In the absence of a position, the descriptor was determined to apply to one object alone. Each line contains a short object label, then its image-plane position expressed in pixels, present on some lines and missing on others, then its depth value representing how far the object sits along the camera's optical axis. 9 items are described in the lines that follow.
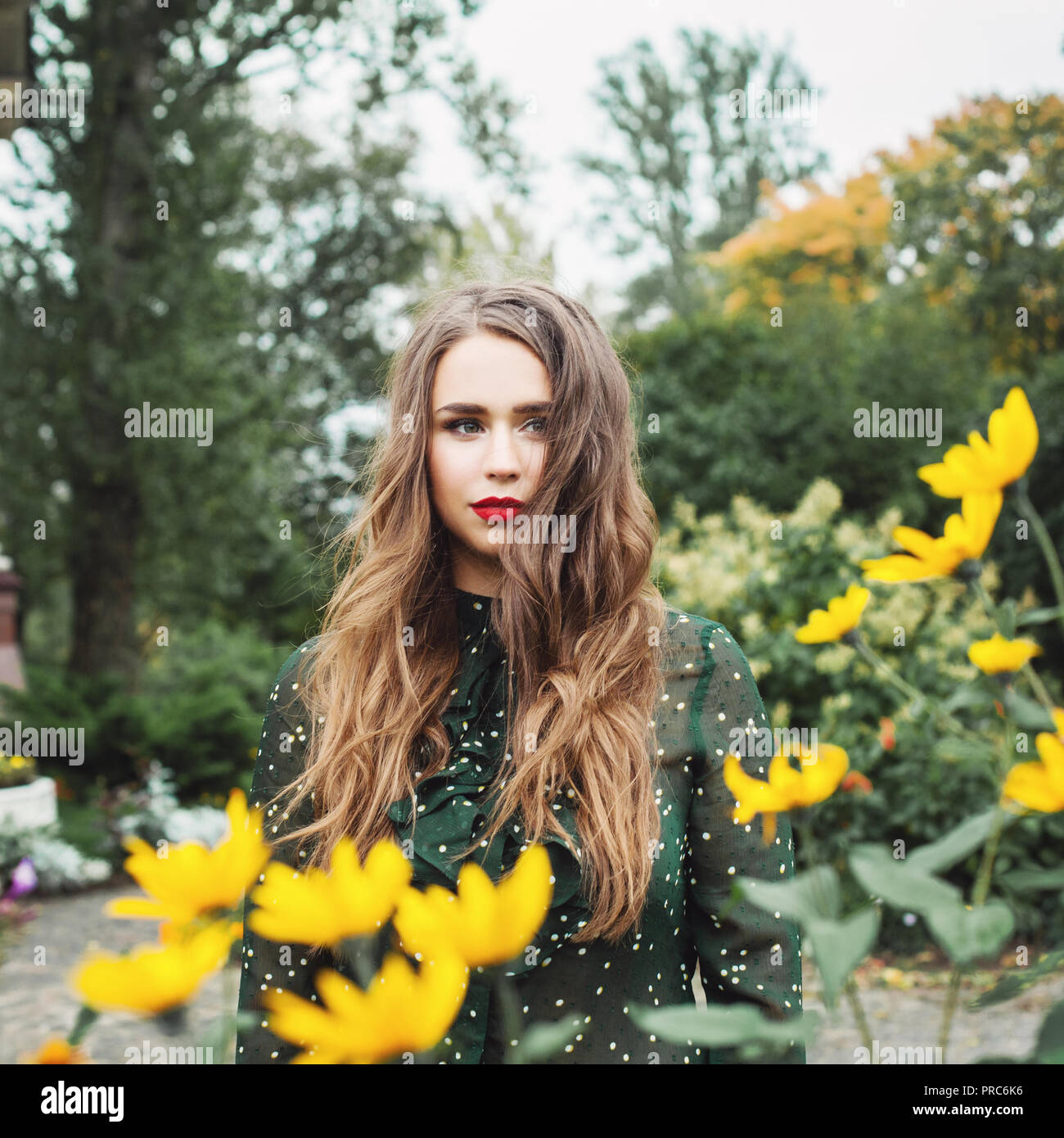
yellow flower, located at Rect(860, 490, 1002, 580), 0.47
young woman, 1.24
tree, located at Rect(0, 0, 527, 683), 7.38
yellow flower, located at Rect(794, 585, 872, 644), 0.58
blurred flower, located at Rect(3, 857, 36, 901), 4.22
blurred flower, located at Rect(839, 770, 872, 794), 3.63
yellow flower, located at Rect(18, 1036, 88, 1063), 0.40
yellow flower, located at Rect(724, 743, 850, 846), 0.47
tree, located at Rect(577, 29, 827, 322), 20.31
